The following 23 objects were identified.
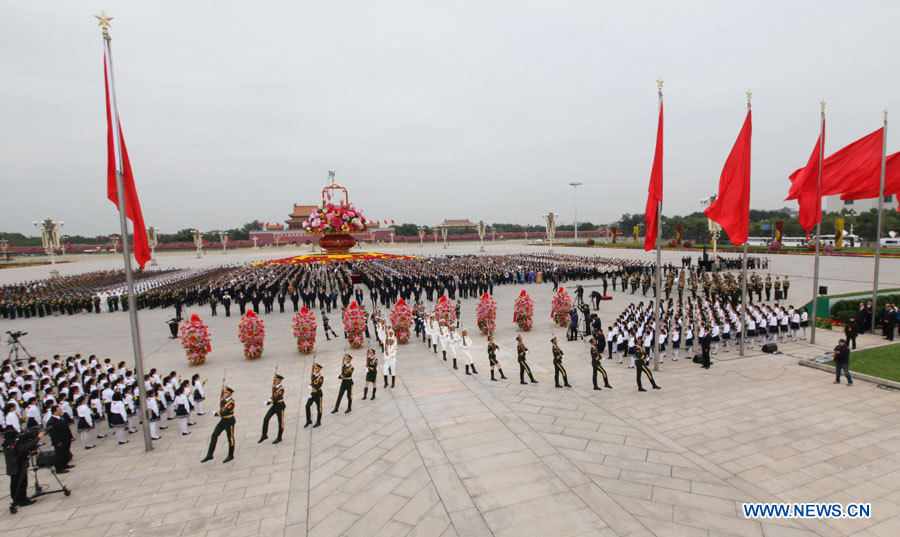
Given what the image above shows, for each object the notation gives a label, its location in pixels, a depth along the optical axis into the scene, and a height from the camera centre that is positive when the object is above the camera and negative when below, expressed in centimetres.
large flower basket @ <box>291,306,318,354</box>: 1302 -280
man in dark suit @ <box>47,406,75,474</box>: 644 -306
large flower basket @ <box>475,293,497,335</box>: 1420 -265
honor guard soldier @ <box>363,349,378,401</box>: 891 -281
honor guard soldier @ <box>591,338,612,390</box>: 917 -280
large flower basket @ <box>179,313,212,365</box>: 1189 -280
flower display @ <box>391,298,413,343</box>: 1379 -271
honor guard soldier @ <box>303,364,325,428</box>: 780 -290
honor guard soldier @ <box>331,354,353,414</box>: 820 -282
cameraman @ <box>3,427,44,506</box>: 552 -289
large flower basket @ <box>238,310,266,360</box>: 1249 -280
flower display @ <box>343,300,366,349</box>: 1321 -269
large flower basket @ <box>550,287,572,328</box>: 1562 -274
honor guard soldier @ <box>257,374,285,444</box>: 724 -289
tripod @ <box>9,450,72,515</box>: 556 -342
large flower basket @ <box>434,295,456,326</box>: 1352 -240
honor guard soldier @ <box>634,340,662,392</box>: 904 -282
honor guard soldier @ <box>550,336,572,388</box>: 930 -291
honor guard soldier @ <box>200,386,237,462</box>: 664 -291
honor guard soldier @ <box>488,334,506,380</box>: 978 -279
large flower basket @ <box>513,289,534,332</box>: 1508 -277
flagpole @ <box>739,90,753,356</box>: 1139 -220
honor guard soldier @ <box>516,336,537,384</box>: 955 -287
